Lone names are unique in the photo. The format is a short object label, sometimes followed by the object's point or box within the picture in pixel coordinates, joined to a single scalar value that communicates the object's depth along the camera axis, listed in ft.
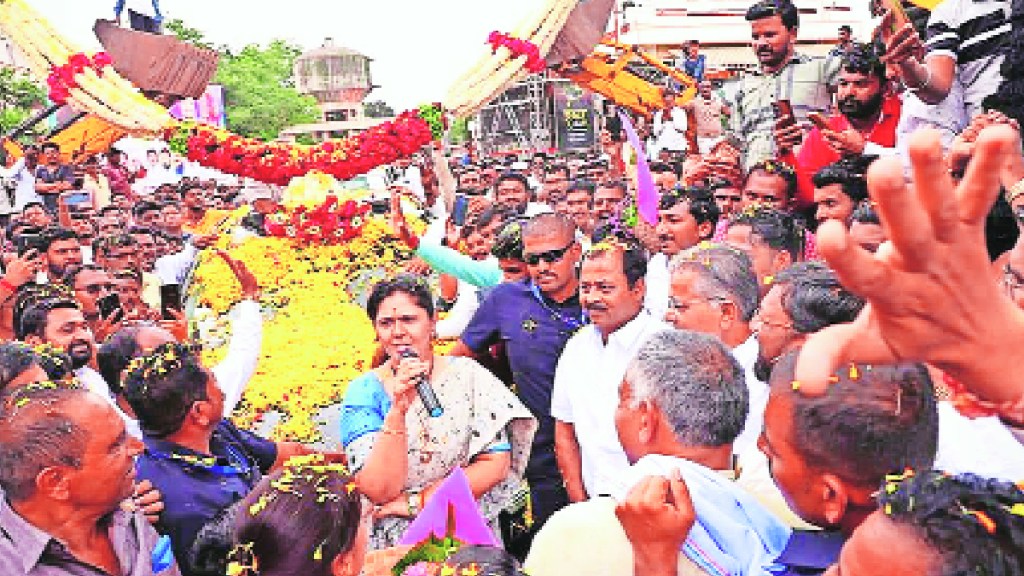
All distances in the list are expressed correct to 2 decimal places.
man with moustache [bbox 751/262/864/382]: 8.27
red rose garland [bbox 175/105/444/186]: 27.91
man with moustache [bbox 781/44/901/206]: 13.51
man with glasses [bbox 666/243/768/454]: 9.73
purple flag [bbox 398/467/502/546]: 6.82
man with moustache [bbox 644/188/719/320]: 14.80
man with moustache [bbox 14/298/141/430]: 12.26
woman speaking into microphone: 8.92
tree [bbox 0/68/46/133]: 67.45
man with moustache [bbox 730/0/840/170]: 15.75
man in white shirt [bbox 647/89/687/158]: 36.27
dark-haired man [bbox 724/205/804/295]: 11.85
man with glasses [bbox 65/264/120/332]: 15.76
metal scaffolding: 85.10
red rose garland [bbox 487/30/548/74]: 26.04
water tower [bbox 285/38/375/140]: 166.09
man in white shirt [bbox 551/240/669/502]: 9.71
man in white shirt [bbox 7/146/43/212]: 34.76
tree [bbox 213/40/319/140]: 140.36
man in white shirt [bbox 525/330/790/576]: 5.89
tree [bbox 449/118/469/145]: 114.52
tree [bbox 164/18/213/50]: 129.70
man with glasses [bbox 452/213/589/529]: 11.71
